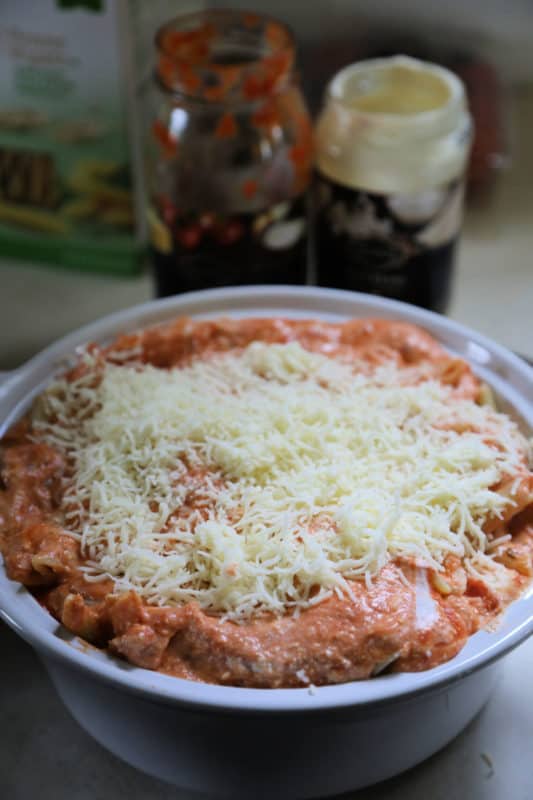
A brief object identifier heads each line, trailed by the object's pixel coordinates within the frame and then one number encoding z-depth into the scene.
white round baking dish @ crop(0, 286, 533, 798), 0.49
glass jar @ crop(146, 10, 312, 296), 0.68
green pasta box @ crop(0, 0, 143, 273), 0.73
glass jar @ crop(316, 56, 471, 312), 0.69
